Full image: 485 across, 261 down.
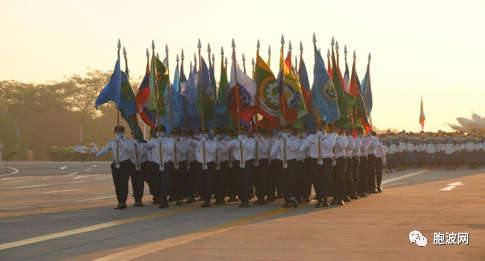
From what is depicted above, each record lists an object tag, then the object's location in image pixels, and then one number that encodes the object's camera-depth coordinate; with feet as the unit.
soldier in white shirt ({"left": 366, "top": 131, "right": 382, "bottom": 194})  62.39
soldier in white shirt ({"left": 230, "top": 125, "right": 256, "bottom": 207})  52.65
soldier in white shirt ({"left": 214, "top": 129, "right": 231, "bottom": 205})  54.44
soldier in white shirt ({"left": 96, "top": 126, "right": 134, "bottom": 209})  53.21
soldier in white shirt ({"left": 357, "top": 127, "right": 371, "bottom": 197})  60.34
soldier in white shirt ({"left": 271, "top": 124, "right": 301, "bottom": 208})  51.31
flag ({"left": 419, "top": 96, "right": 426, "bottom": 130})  170.09
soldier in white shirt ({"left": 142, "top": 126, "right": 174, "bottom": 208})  53.52
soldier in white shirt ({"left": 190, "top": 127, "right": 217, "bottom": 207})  53.57
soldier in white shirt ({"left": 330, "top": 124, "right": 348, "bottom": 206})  52.60
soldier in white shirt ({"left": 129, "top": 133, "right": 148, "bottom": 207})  54.49
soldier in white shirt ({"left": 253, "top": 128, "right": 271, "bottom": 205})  53.86
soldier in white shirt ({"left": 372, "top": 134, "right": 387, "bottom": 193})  64.69
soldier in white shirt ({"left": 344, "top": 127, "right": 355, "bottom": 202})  55.57
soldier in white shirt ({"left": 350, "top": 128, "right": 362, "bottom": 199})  57.31
